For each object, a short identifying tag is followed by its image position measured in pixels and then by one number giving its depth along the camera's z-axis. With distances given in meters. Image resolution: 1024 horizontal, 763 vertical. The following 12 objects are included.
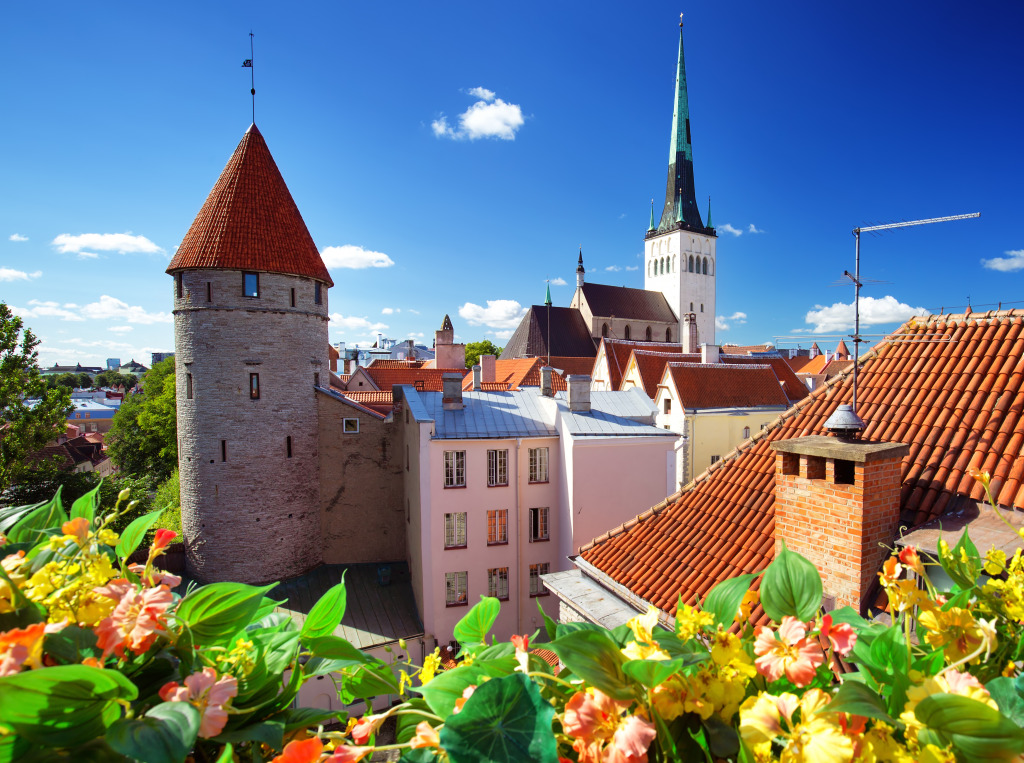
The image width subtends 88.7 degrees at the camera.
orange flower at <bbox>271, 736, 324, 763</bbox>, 0.96
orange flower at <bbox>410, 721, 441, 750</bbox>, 0.94
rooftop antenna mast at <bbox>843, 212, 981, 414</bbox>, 5.41
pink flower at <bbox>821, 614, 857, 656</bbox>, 1.22
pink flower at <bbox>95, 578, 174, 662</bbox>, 0.98
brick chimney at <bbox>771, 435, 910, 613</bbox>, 4.43
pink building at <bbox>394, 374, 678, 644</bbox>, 13.82
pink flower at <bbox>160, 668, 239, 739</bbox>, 0.95
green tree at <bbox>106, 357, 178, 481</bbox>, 32.53
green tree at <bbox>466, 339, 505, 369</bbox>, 57.18
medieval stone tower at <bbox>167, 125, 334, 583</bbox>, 16.38
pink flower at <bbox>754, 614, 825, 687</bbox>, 1.09
